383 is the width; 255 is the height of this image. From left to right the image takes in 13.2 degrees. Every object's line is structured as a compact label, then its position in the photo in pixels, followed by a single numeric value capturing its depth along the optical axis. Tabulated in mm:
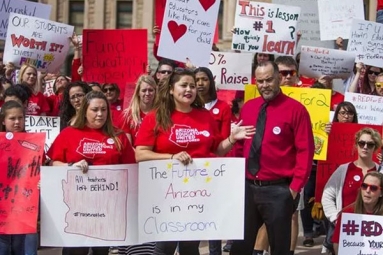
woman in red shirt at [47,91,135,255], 12932
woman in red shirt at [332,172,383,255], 13063
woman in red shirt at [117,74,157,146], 14699
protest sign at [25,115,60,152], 15914
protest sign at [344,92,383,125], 18356
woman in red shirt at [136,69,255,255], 12504
